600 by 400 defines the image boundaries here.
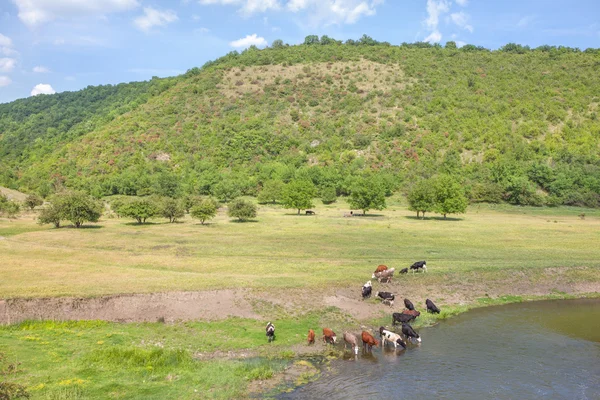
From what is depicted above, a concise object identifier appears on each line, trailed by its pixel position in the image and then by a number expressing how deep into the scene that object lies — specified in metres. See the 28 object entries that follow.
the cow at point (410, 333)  22.38
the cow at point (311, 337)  21.64
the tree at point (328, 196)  103.76
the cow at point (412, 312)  25.22
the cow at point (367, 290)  27.97
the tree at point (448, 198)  71.12
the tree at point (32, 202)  80.31
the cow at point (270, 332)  21.69
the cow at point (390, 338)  21.50
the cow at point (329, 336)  21.50
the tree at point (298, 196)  81.31
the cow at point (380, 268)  31.52
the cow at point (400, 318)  24.31
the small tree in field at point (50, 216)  56.94
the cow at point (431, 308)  26.64
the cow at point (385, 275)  30.56
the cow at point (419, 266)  33.50
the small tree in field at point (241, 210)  67.41
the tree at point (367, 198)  75.94
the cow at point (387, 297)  27.47
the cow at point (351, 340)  20.75
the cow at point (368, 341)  21.08
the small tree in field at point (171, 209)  66.31
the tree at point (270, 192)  100.31
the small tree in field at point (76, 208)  57.38
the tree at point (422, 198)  72.12
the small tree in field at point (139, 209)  63.16
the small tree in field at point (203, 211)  63.28
